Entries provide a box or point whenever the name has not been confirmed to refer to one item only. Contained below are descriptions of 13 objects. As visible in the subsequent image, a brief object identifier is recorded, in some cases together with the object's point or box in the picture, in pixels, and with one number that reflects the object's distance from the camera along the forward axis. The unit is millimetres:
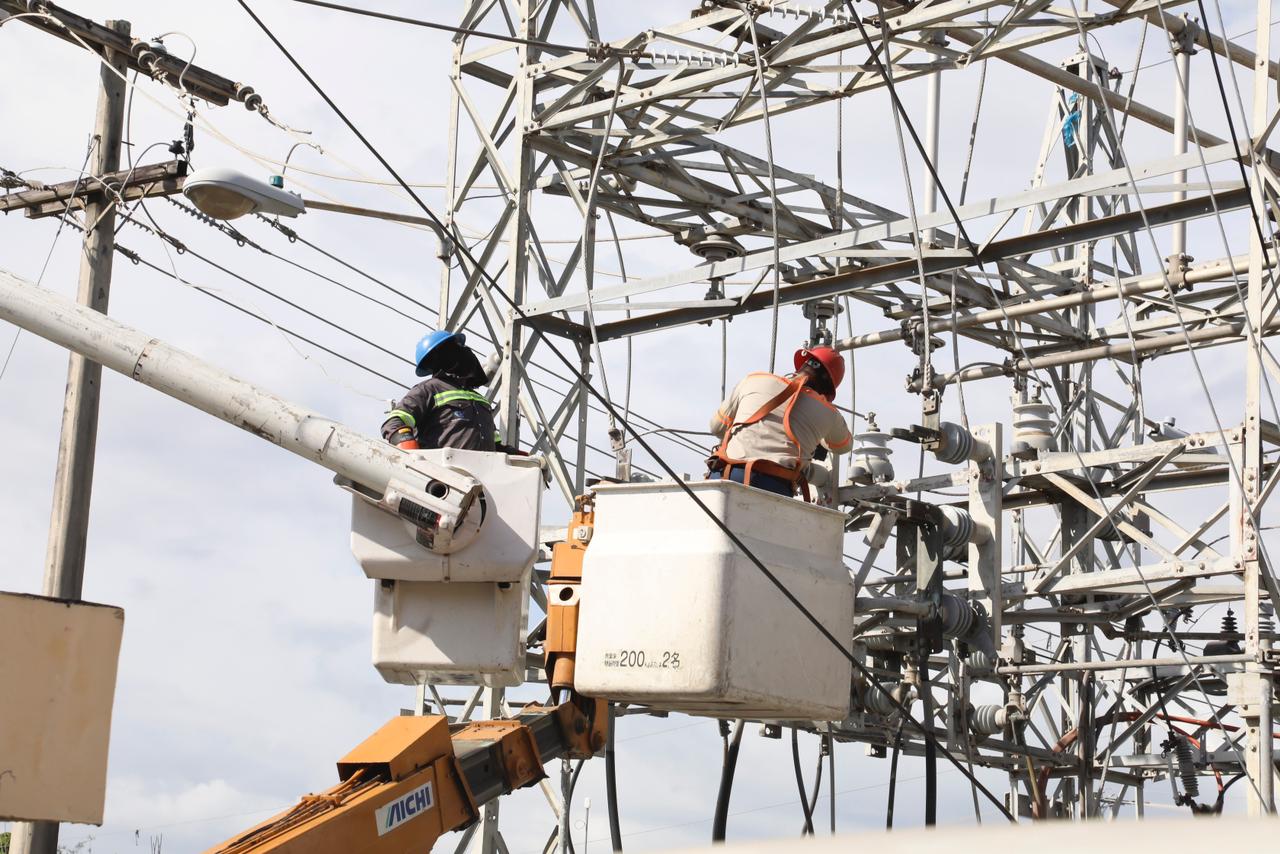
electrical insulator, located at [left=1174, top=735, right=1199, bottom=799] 15836
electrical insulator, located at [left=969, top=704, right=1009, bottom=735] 14891
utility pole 14008
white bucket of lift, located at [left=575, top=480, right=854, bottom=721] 7969
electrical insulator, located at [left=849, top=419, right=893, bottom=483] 14539
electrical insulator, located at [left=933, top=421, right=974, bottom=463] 12766
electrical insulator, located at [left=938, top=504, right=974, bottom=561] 12750
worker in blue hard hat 9375
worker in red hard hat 9500
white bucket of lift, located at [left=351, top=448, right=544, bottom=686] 8328
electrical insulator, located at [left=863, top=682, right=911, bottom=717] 13812
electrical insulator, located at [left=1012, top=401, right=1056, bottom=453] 14992
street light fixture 11758
